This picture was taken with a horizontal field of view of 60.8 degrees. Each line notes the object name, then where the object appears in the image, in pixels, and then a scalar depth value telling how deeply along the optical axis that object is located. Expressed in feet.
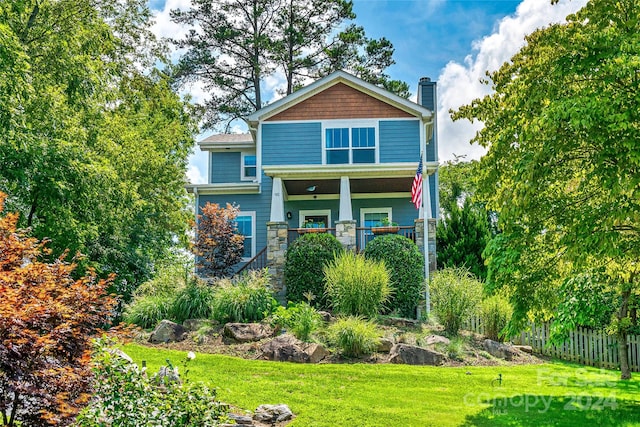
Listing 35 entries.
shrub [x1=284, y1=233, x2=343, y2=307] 46.98
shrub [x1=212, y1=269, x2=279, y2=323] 40.73
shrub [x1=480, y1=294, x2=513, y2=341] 42.34
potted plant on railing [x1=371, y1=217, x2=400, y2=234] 51.55
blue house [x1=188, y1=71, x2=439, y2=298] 61.46
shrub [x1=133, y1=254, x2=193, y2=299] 45.44
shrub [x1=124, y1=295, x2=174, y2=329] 41.65
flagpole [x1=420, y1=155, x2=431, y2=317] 46.73
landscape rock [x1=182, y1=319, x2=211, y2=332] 39.27
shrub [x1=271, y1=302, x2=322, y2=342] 35.91
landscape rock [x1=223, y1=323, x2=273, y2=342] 37.01
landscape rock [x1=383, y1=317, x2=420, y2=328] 42.09
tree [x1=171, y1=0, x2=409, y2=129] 90.22
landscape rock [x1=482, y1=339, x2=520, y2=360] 38.52
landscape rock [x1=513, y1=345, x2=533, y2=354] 43.17
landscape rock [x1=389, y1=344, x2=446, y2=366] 33.55
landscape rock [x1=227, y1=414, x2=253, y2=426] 21.27
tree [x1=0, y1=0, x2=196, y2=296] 37.60
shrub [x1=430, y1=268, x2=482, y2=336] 41.75
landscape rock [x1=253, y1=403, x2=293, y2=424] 22.21
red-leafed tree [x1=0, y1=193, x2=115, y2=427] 14.98
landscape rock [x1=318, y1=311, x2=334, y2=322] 40.22
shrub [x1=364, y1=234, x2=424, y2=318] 46.60
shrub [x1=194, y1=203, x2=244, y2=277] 51.01
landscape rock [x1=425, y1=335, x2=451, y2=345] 37.35
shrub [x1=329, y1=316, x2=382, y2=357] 33.94
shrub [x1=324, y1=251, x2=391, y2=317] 40.83
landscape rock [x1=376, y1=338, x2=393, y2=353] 35.01
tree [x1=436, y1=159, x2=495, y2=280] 61.00
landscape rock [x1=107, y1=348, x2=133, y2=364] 17.85
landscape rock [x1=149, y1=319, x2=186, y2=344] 37.27
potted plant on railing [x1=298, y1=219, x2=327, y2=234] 51.90
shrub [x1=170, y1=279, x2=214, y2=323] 41.91
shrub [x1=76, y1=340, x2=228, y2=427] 16.17
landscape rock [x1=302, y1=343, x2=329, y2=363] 32.81
